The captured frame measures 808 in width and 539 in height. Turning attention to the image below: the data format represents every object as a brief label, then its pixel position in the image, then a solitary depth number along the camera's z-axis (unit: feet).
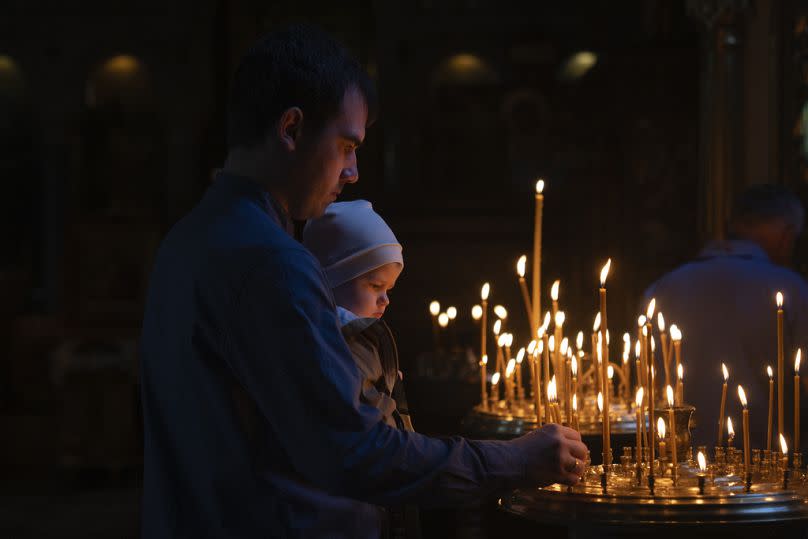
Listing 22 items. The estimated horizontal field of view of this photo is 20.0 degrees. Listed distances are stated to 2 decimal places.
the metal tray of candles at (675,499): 11.77
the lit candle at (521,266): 16.42
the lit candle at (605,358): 12.45
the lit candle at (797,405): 14.05
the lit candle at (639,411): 13.11
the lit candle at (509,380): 19.62
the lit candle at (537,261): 14.74
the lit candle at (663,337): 15.57
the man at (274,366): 9.03
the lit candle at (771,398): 14.24
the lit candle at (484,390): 21.24
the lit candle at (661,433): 13.28
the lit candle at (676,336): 15.35
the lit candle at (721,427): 15.05
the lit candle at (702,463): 12.96
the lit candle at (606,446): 12.51
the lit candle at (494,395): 20.96
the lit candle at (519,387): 21.59
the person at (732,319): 22.89
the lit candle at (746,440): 13.00
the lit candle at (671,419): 13.23
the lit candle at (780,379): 13.76
